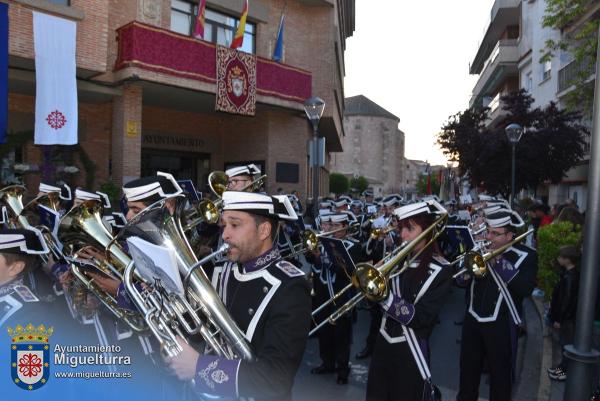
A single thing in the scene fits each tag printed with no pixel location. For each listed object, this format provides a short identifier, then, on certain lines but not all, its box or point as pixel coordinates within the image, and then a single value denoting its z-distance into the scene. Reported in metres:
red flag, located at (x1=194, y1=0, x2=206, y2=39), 14.52
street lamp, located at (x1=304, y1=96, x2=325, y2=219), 9.71
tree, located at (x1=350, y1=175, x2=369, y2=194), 76.82
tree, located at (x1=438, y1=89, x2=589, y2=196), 17.58
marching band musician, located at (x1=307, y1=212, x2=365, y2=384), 5.60
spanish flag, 15.45
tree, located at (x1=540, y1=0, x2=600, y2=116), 12.36
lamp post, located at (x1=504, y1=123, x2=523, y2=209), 14.37
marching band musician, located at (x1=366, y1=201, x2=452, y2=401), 3.40
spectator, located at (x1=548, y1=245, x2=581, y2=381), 5.93
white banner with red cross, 11.02
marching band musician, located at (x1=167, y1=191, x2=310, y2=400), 2.14
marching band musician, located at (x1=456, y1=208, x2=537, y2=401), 4.16
